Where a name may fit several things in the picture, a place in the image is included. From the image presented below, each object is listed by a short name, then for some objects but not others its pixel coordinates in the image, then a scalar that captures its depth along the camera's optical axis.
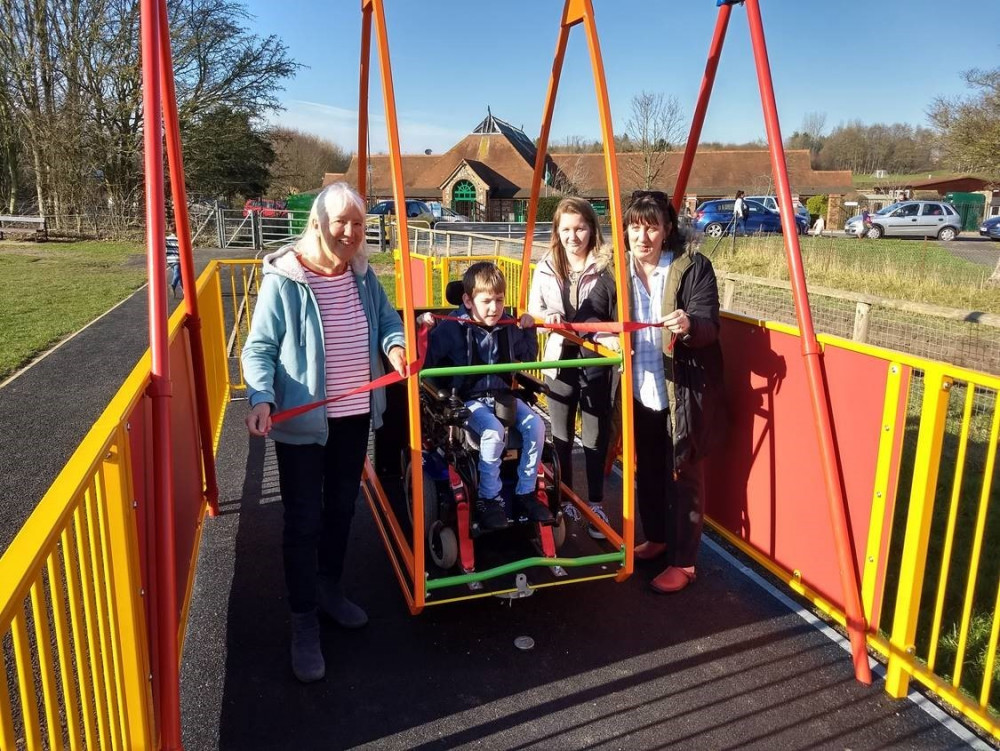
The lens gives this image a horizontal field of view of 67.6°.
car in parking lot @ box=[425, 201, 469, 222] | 35.16
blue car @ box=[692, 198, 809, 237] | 29.61
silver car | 32.75
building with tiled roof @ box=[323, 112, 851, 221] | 43.69
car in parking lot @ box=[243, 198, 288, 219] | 26.58
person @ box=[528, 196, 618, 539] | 4.02
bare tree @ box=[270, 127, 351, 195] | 38.47
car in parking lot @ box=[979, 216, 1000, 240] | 32.22
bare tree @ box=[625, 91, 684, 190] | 27.89
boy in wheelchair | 3.45
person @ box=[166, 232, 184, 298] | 13.64
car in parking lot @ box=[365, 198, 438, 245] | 24.44
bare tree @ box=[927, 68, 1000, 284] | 16.23
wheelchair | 3.45
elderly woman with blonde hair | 2.85
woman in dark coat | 3.45
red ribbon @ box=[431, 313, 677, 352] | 3.41
